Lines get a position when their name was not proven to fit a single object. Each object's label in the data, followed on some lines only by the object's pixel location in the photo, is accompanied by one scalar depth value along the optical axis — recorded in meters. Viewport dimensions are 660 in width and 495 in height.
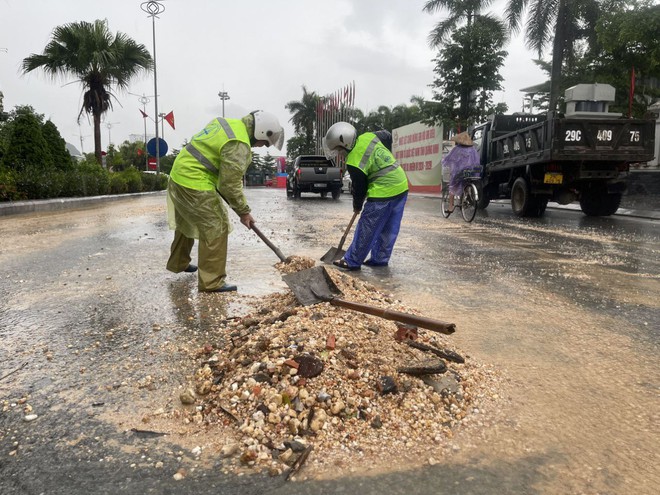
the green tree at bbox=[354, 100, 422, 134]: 53.03
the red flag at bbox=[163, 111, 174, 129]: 28.75
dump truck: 10.57
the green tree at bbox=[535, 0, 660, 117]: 15.45
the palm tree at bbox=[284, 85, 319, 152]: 59.50
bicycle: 11.20
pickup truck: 21.36
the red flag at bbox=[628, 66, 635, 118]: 10.96
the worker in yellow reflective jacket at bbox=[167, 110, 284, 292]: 4.37
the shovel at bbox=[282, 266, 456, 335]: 2.92
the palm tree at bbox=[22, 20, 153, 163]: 25.52
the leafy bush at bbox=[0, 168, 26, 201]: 14.30
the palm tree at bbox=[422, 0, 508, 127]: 25.88
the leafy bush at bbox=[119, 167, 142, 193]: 24.05
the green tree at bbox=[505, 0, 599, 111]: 22.80
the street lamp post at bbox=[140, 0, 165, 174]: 28.67
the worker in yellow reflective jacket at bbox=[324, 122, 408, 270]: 5.83
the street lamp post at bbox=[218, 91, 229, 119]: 65.12
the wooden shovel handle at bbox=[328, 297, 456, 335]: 2.38
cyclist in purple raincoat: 11.34
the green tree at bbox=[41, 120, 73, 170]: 21.33
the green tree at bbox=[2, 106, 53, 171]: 18.58
